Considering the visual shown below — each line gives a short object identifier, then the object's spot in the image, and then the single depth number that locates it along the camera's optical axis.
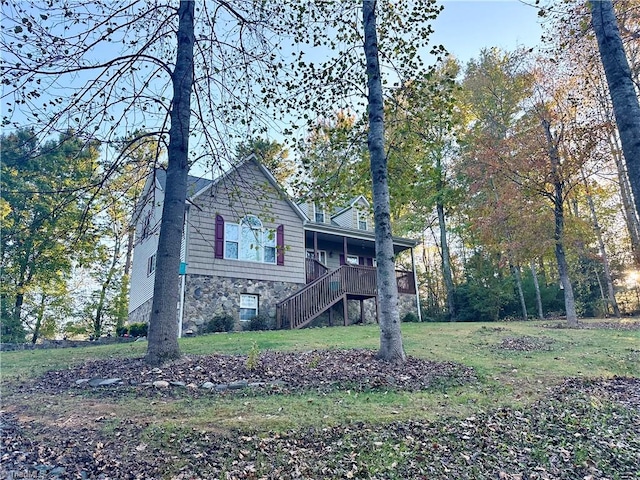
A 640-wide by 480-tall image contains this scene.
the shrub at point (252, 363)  5.96
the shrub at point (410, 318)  17.47
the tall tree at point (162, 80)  5.71
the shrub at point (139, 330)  12.67
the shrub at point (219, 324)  12.59
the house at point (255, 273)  13.03
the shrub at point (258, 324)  13.35
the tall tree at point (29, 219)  16.73
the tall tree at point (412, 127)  7.41
